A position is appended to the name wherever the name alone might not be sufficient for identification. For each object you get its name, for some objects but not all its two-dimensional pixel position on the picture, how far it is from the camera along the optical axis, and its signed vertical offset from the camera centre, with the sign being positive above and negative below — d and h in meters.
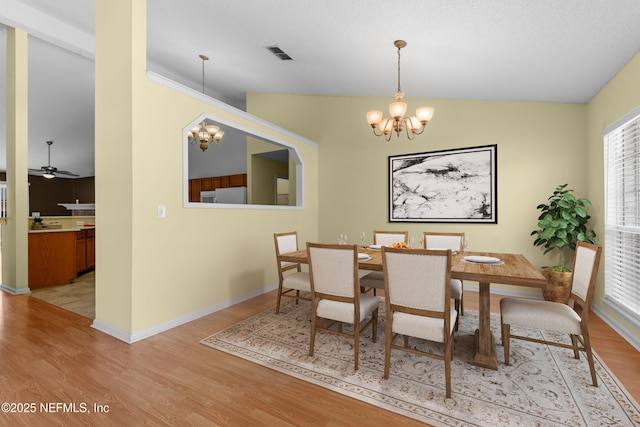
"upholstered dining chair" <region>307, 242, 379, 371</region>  2.19 -0.57
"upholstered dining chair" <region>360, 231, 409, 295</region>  3.30 -0.34
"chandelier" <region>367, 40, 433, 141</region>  2.95 +0.98
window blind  2.71 -0.05
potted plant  3.44 -0.22
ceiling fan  7.12 +1.02
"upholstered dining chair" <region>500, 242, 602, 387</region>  1.95 -0.70
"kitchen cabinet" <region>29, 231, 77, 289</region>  4.44 -0.70
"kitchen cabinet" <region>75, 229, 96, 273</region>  5.28 -0.68
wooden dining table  1.95 -0.43
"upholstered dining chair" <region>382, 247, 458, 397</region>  1.85 -0.54
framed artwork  4.16 +0.38
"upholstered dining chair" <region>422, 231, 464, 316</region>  3.28 -0.34
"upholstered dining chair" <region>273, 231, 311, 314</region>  3.10 -0.68
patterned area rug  1.69 -1.13
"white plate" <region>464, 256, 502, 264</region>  2.40 -0.39
